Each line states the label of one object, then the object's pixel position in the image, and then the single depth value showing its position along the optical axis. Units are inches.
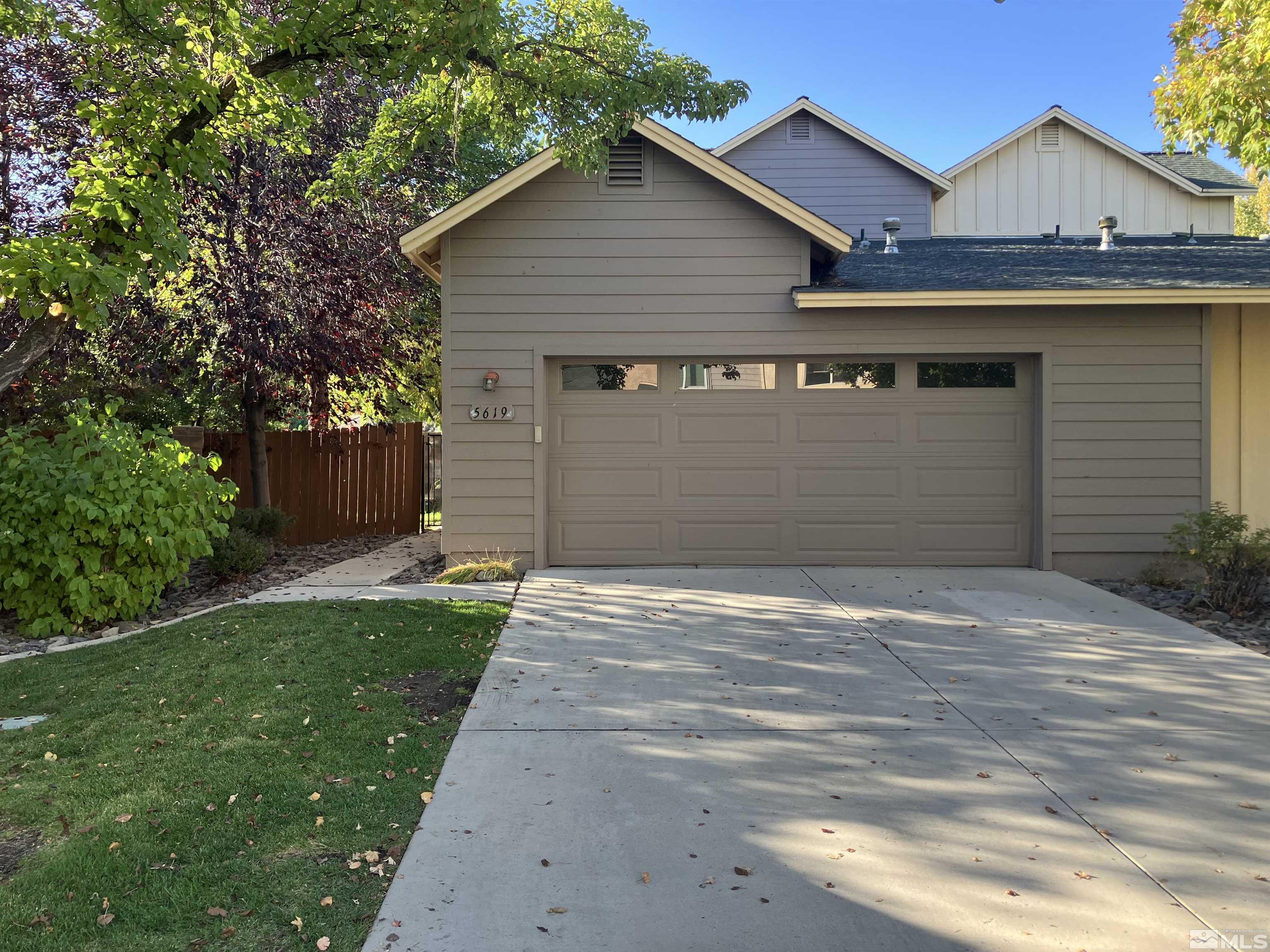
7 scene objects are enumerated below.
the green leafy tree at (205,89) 197.9
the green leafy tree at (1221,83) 292.2
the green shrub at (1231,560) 290.7
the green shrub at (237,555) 339.3
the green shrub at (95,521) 258.7
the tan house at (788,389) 358.9
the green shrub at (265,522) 391.9
